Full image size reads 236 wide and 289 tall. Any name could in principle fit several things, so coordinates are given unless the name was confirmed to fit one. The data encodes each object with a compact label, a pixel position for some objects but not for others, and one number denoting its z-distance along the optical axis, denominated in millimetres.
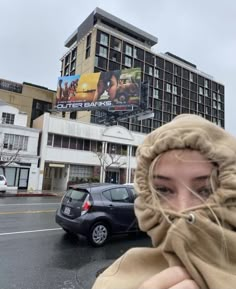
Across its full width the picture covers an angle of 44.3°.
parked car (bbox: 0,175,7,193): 22903
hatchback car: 7730
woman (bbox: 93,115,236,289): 998
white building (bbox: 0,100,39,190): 29344
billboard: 36500
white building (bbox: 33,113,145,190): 31938
